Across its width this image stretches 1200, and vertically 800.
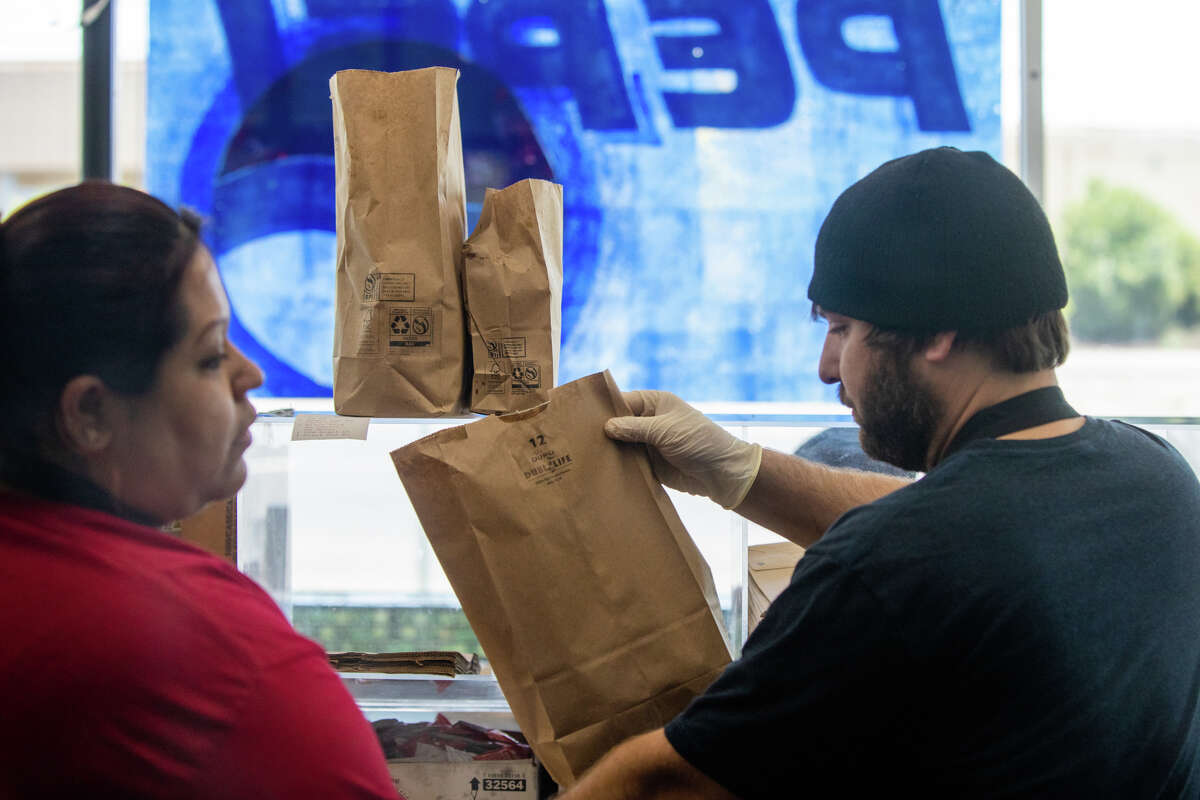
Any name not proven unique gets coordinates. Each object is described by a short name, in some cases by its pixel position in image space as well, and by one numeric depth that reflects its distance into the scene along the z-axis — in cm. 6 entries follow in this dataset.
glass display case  156
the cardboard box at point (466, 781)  132
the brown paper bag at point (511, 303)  133
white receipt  135
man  88
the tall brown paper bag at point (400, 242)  130
